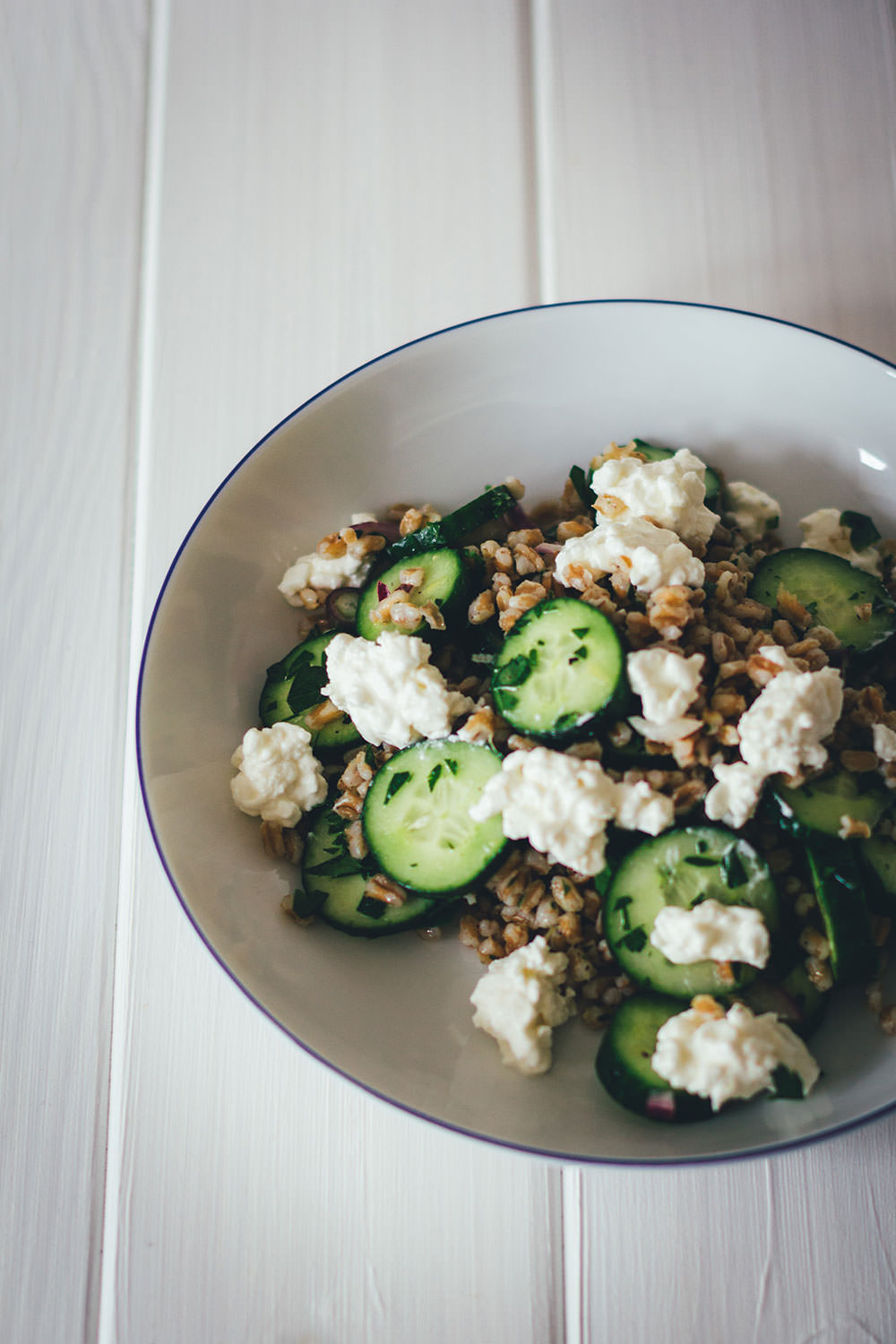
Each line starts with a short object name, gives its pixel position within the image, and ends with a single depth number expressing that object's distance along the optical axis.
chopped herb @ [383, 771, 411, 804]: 0.50
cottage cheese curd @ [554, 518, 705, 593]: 0.50
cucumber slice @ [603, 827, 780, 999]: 0.48
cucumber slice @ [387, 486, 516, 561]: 0.53
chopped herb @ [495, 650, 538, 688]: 0.50
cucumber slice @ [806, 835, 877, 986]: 0.48
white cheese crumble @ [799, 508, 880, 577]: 0.54
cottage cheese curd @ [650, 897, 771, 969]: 0.47
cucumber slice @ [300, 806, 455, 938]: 0.50
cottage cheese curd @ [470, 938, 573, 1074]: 0.49
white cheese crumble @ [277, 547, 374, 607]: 0.54
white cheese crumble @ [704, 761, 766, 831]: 0.48
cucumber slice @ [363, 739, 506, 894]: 0.49
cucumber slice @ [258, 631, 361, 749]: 0.53
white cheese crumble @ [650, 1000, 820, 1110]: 0.46
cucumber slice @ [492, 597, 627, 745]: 0.49
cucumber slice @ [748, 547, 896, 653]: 0.52
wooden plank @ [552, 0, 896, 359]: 0.61
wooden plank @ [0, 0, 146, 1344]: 0.54
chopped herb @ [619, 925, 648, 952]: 0.48
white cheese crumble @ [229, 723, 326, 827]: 0.51
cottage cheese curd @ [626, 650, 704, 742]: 0.48
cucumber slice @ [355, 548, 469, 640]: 0.52
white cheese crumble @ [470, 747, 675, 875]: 0.48
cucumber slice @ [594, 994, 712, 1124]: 0.47
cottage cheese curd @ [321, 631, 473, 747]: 0.50
